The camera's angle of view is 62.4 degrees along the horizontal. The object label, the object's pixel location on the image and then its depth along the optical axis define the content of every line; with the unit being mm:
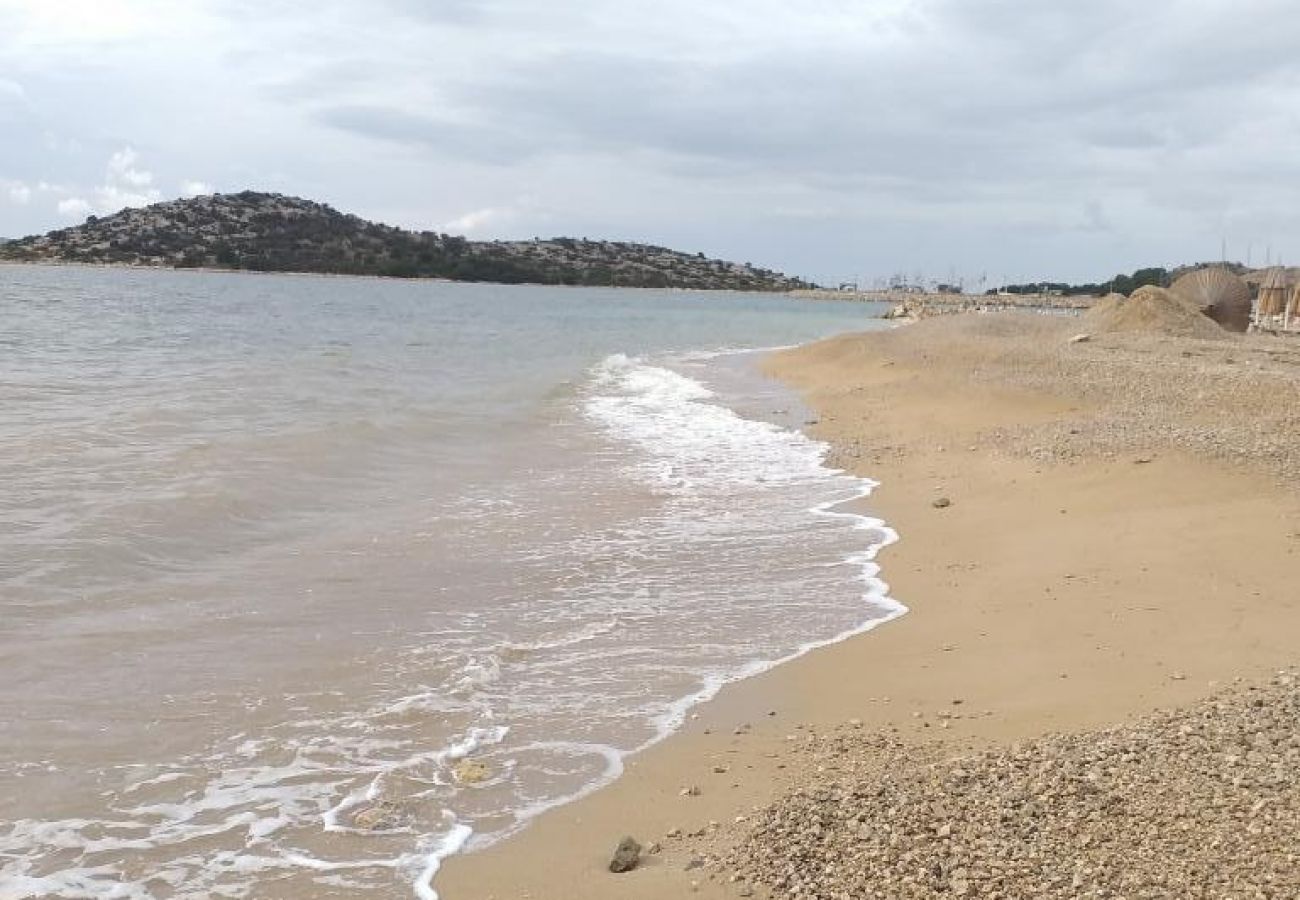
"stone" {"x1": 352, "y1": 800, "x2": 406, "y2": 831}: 4426
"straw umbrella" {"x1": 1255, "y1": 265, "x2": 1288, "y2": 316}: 48609
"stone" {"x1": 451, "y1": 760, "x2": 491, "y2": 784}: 4836
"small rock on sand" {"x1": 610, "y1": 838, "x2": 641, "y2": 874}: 4000
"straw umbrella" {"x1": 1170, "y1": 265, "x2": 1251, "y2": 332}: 34781
